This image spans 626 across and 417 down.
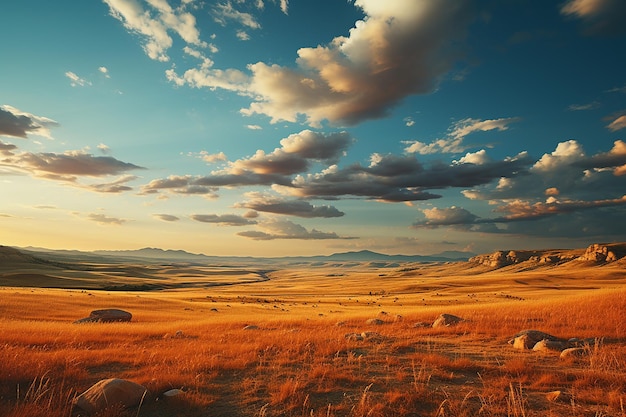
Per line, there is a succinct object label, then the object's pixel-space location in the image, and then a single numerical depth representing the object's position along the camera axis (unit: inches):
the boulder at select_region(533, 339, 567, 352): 475.8
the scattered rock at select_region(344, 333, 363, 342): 589.1
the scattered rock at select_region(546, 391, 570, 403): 295.4
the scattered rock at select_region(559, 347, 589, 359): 431.5
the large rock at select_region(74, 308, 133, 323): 1169.6
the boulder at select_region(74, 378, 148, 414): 261.6
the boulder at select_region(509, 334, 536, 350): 506.8
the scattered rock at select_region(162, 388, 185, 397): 294.2
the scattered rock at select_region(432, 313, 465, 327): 762.2
